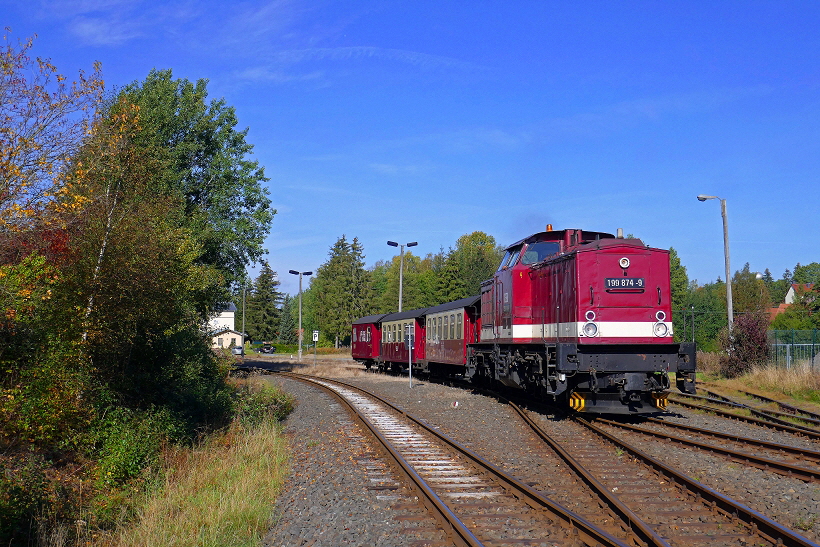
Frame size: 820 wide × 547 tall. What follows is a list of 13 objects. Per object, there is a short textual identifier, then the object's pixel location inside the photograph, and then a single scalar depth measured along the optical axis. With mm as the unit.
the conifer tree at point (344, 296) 81688
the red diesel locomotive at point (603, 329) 13148
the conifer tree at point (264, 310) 94188
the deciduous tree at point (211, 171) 29516
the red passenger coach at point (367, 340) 38688
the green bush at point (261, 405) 16391
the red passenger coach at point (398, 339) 31094
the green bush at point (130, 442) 11555
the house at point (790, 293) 104456
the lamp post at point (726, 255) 23969
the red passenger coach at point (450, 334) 23031
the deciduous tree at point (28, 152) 10828
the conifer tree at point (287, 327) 98688
